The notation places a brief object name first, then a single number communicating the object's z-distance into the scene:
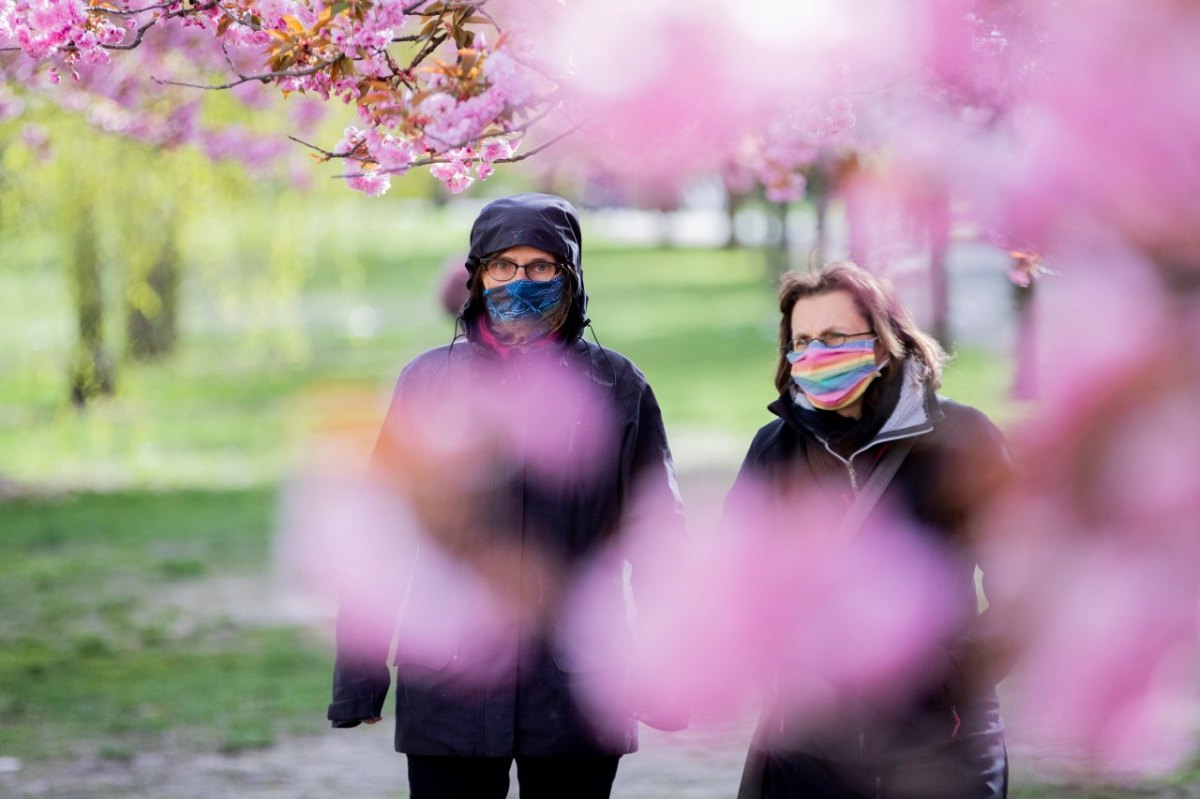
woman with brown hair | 6.58
